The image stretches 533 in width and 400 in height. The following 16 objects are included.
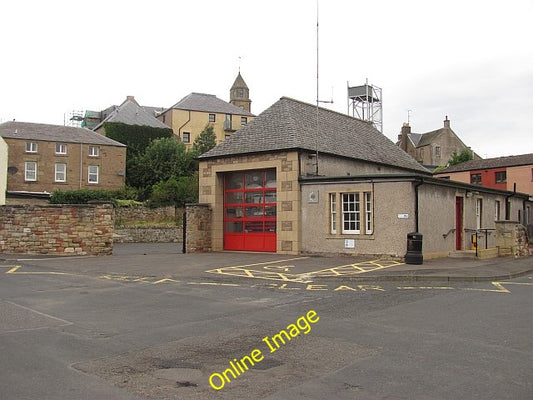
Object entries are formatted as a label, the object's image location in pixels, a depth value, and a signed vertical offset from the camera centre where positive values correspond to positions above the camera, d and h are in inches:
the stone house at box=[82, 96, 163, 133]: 2321.6 +484.6
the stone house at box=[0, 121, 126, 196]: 1835.6 +216.3
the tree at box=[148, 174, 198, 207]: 1690.5 +74.6
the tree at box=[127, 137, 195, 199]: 1978.3 +204.7
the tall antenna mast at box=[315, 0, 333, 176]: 871.1 +220.4
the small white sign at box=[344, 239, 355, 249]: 780.6 -41.6
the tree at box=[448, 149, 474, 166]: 2596.0 +315.3
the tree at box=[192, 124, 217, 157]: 2322.6 +358.2
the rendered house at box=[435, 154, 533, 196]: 1826.6 +177.6
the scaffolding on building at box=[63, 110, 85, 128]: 3036.9 +594.3
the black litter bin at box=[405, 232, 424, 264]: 686.5 -45.2
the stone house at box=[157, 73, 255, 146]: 2664.9 +551.3
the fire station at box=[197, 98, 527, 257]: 755.4 +34.7
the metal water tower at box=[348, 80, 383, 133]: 1868.2 +448.9
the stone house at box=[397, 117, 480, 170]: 2989.7 +445.8
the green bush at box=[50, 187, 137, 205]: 1669.5 +68.4
